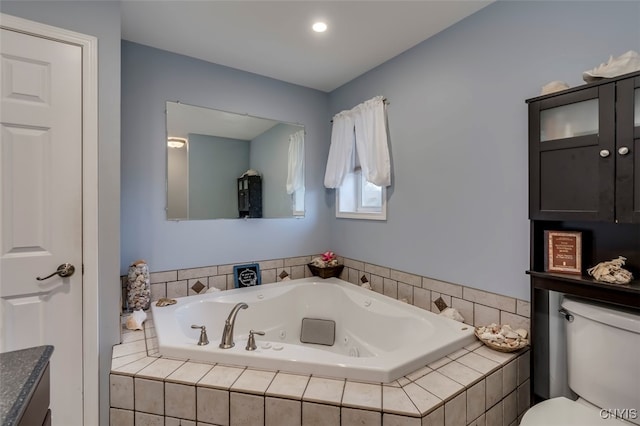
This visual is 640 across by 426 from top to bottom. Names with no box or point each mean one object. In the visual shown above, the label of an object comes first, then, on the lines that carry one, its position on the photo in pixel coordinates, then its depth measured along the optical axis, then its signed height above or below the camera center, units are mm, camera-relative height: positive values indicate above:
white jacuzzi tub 1385 -711
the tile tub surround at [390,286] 1718 -553
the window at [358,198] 2648 +127
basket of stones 1512 -663
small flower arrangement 2793 -513
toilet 1130 -643
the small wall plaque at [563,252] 1344 -186
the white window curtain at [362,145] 2373 +587
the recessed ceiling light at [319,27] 1914 +1207
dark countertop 635 -416
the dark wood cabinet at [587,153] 1121 +246
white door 1426 +40
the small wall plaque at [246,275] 2525 -541
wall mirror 2328 +402
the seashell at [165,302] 2095 -642
